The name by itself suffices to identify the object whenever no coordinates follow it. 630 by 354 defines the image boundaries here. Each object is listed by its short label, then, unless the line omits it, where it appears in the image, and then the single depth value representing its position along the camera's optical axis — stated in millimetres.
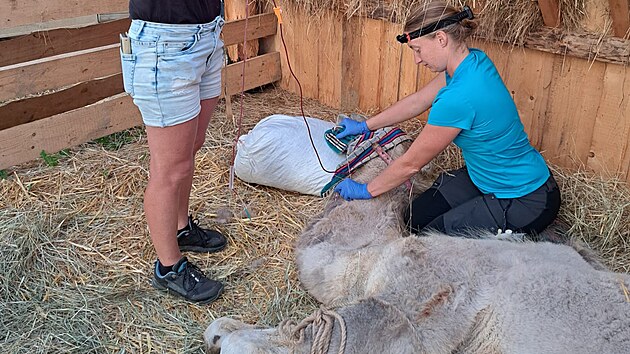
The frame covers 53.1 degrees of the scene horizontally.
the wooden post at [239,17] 5910
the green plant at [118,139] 5008
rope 2428
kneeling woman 3182
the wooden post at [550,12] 3740
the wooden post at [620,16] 3420
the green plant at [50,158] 4613
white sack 4145
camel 2414
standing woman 2760
